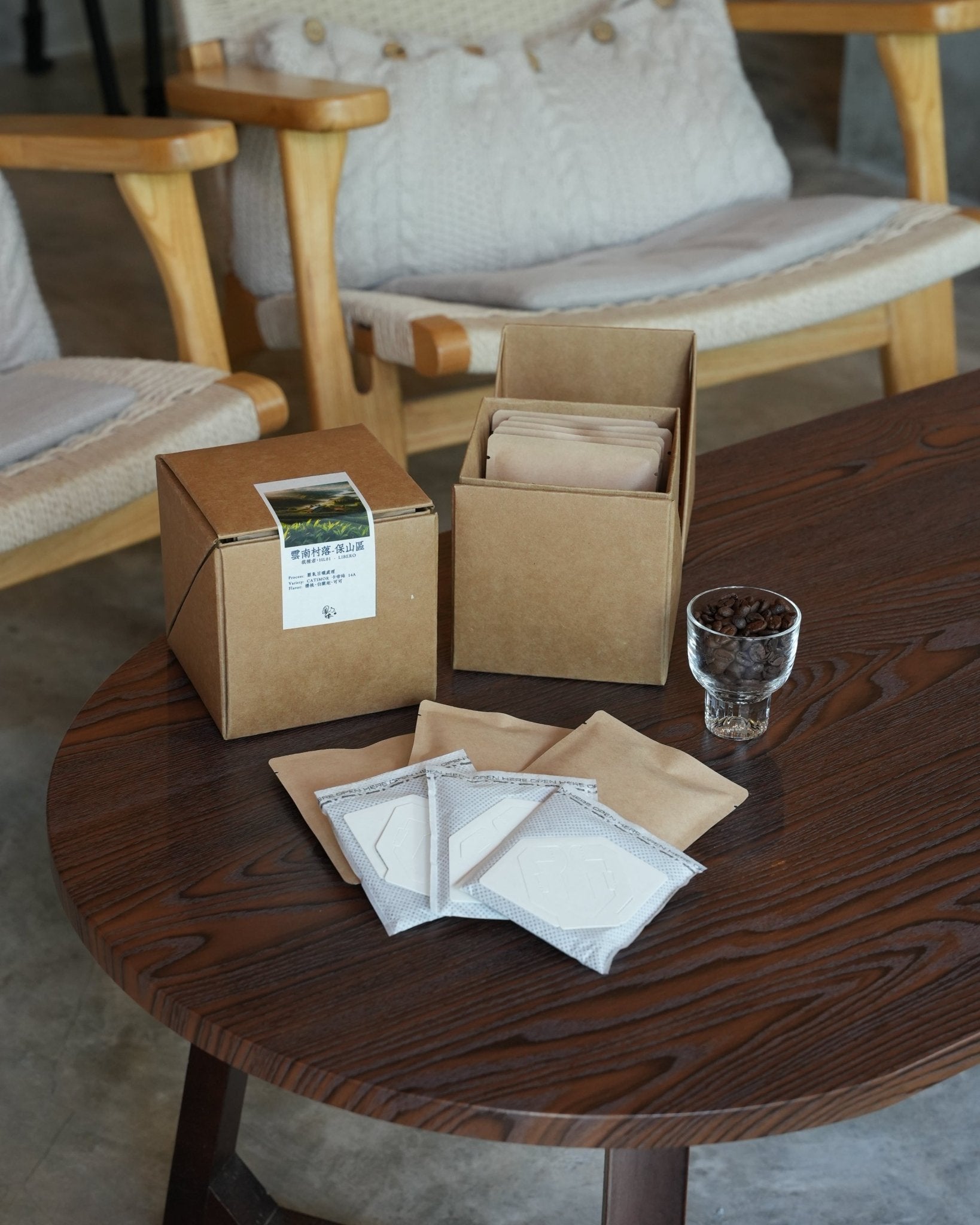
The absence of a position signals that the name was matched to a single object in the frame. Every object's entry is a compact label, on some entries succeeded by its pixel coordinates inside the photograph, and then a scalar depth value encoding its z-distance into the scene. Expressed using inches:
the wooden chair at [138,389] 48.7
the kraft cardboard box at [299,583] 30.3
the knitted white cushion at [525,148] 71.1
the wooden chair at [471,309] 60.4
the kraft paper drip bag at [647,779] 28.9
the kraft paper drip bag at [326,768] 29.3
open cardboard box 32.7
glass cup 31.0
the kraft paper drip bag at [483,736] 30.8
